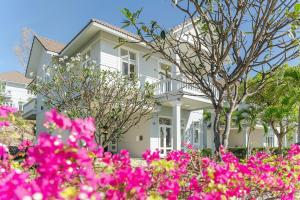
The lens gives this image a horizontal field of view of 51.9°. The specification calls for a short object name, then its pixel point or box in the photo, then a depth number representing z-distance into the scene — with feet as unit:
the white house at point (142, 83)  60.85
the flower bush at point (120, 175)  5.37
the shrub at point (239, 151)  97.47
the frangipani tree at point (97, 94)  38.70
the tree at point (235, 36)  16.87
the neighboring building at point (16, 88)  171.51
